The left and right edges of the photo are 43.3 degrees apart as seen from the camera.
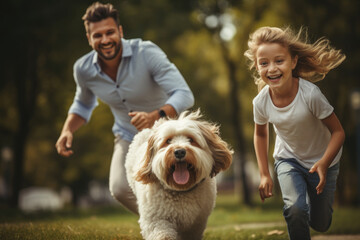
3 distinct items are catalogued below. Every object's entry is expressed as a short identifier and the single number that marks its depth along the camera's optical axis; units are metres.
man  5.37
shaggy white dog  4.12
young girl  4.09
